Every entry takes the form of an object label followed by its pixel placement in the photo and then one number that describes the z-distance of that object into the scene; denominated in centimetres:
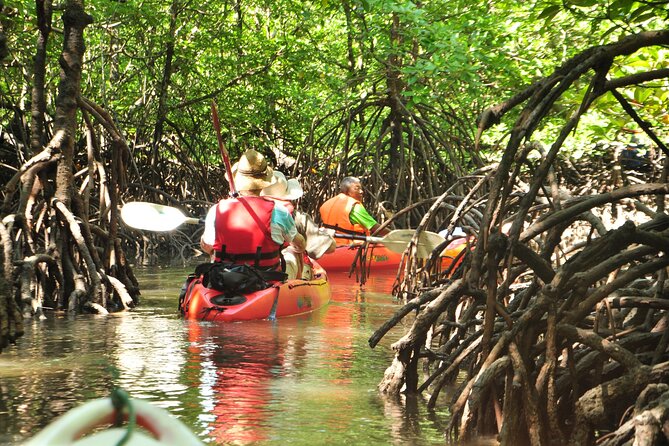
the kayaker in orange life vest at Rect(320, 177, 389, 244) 1221
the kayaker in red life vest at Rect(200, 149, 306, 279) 793
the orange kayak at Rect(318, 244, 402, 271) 1299
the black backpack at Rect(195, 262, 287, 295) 795
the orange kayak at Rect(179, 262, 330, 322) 788
